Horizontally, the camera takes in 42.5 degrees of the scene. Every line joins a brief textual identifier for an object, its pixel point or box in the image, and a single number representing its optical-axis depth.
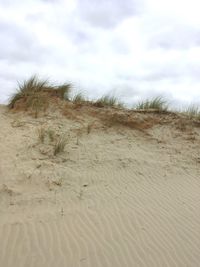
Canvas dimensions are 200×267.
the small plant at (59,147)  4.95
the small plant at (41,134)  5.12
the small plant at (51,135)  5.18
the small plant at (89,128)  5.60
